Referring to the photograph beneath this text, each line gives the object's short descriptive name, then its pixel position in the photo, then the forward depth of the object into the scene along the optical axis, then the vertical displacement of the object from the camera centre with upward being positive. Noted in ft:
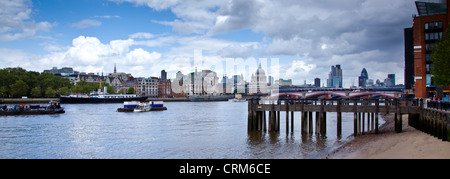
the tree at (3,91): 432.00 +0.08
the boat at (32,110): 237.66 -13.97
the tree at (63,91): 494.18 -0.76
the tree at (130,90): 640.79 -1.30
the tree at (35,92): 450.99 -1.77
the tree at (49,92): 472.40 -2.04
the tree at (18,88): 429.79 +3.72
